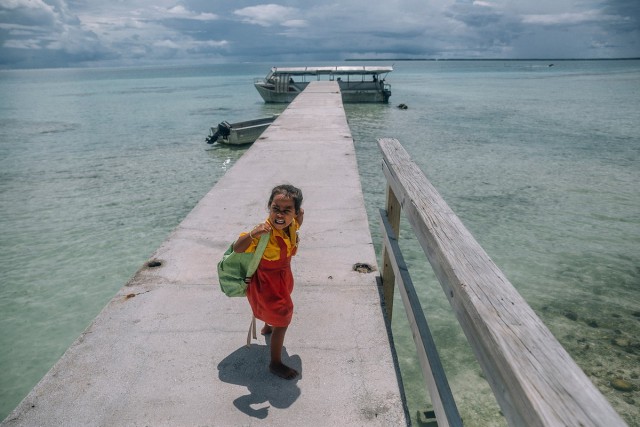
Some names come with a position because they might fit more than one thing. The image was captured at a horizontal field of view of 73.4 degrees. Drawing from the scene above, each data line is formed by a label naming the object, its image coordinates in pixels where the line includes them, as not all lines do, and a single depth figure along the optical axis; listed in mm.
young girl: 2422
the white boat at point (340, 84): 32531
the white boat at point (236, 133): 16516
